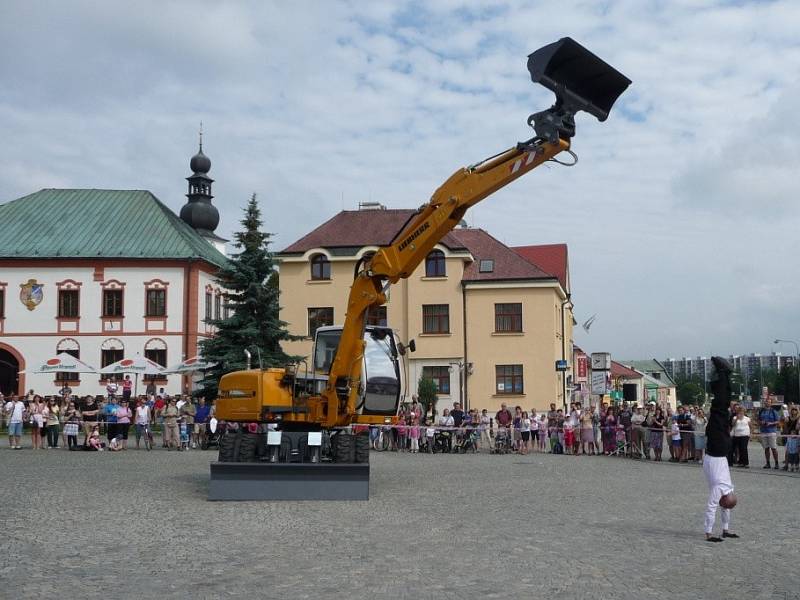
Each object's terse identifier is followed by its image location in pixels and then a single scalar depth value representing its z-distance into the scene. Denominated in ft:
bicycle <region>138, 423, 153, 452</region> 98.43
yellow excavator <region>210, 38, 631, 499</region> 48.06
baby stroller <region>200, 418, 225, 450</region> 99.14
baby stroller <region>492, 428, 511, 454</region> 99.30
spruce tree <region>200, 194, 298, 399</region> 122.72
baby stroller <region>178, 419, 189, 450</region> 100.78
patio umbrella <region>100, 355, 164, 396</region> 122.42
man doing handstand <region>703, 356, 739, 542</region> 37.06
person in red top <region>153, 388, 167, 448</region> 120.26
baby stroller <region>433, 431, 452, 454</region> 100.89
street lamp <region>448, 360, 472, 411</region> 151.74
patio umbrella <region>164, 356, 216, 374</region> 126.21
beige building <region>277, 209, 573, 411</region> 151.33
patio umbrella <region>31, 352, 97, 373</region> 126.15
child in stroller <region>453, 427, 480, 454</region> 101.60
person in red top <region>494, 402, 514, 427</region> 100.37
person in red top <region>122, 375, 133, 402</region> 136.61
